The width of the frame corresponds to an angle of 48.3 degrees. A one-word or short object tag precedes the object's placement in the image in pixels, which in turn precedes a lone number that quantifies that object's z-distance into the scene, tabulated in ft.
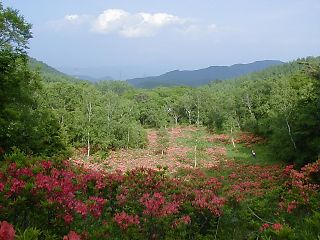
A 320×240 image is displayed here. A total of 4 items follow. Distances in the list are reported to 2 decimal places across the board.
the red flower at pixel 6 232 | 9.25
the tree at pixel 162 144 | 109.19
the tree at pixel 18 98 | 51.90
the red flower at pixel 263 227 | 17.72
